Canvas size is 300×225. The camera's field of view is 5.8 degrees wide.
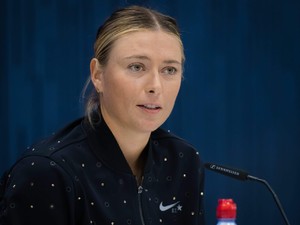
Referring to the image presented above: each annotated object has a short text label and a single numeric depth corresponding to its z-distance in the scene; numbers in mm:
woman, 4882
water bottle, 4963
